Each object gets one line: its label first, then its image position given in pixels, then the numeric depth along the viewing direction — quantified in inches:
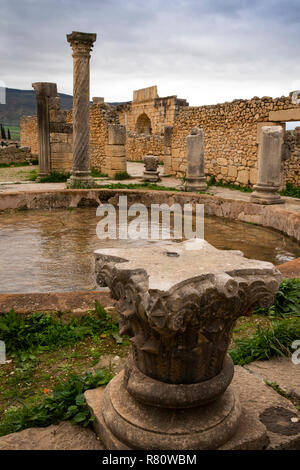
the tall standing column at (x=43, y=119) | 516.1
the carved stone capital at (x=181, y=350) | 55.9
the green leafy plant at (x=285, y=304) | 126.6
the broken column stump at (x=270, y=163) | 334.0
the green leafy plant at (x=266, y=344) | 99.5
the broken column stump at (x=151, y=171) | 489.2
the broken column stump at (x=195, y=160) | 418.3
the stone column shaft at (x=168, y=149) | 629.3
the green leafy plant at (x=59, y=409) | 72.8
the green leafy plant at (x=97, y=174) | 565.6
